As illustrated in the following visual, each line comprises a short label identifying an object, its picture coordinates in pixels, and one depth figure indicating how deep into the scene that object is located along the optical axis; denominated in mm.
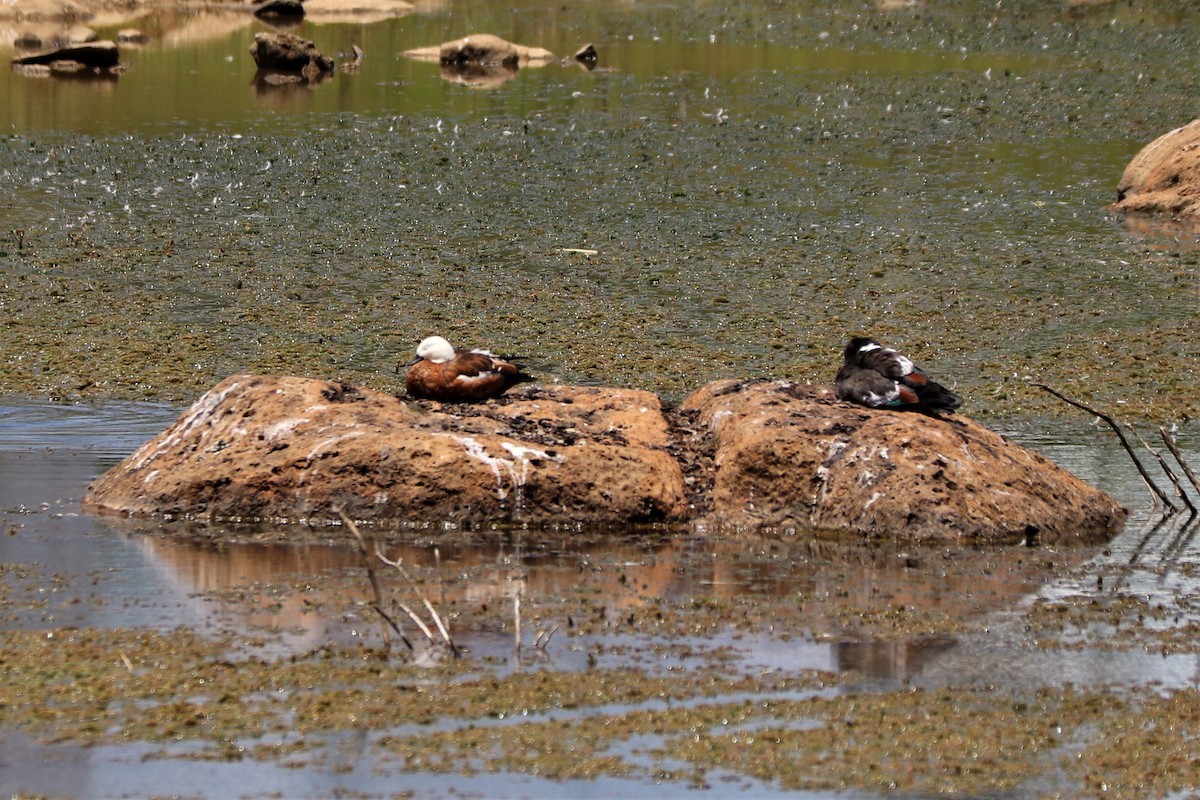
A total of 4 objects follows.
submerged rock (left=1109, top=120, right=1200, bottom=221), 37416
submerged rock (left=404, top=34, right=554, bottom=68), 64625
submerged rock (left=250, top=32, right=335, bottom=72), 61656
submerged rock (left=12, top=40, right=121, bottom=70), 63687
